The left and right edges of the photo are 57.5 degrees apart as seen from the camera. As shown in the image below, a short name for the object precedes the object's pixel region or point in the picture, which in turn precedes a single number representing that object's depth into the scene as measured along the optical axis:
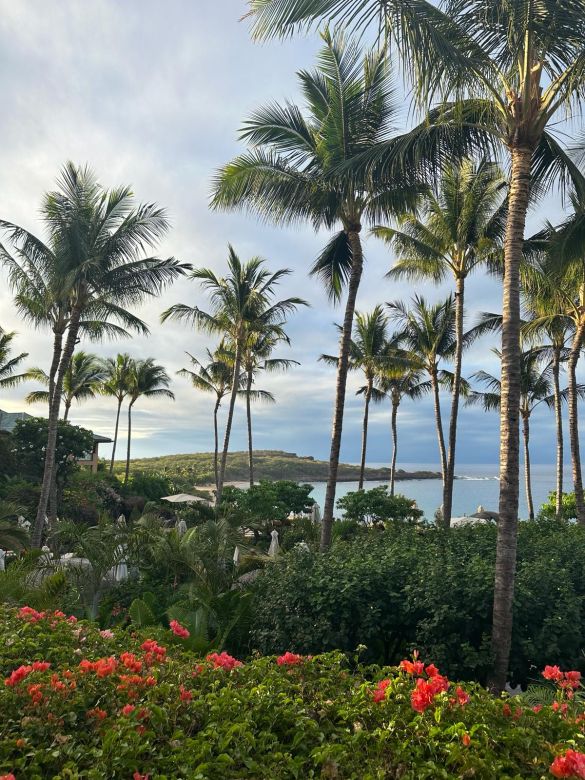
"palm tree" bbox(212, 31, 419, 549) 10.18
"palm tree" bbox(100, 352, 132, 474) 33.44
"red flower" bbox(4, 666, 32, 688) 2.72
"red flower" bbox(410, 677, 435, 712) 2.57
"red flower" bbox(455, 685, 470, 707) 2.66
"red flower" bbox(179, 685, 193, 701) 2.70
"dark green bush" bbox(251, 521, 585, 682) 5.06
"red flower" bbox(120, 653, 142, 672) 3.07
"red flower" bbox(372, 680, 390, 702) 2.79
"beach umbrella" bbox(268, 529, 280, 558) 11.76
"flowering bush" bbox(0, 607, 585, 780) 2.21
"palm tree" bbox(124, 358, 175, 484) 33.31
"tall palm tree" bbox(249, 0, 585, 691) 5.63
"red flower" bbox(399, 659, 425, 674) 2.99
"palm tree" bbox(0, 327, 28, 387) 24.74
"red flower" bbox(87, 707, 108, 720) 2.54
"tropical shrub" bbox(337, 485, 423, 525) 17.12
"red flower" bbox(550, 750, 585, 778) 1.98
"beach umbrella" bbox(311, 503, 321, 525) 18.08
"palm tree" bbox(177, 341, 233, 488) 28.09
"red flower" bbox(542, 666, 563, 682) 3.10
